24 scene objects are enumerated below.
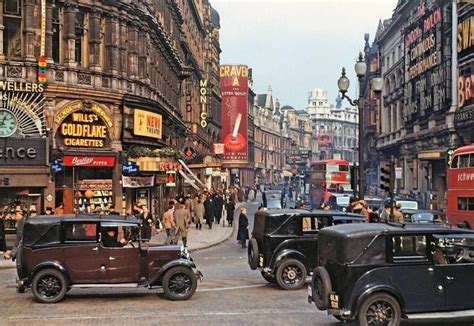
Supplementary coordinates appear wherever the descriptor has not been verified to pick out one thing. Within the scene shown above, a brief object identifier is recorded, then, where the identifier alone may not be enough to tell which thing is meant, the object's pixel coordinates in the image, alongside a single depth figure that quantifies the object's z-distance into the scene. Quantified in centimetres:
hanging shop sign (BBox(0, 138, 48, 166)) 2578
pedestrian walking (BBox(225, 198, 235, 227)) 3803
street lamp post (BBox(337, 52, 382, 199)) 2330
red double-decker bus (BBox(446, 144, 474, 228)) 2467
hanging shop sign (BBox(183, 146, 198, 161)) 4362
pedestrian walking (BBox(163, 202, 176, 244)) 2450
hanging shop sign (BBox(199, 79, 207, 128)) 6475
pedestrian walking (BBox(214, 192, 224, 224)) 4040
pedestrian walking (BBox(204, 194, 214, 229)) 3665
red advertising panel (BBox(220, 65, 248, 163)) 8056
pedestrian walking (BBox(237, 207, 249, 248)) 2684
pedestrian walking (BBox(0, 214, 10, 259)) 2162
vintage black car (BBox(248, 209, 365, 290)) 1584
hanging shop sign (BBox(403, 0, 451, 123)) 4966
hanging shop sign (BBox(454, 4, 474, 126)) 4381
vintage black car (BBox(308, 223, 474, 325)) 1079
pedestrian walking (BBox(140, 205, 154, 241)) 2402
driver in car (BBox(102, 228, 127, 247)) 1441
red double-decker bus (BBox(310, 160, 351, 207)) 5200
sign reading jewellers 2586
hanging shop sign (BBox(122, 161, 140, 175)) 3022
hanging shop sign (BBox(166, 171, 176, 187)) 3425
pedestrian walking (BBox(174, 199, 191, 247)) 2448
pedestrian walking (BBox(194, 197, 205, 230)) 3544
